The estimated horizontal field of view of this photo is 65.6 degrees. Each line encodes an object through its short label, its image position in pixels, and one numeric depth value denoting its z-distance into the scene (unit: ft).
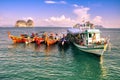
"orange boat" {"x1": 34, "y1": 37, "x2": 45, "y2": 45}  98.89
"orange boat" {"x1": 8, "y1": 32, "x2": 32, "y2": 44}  103.54
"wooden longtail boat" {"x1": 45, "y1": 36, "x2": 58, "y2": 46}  93.16
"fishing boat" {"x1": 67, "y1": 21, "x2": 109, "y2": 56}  60.69
